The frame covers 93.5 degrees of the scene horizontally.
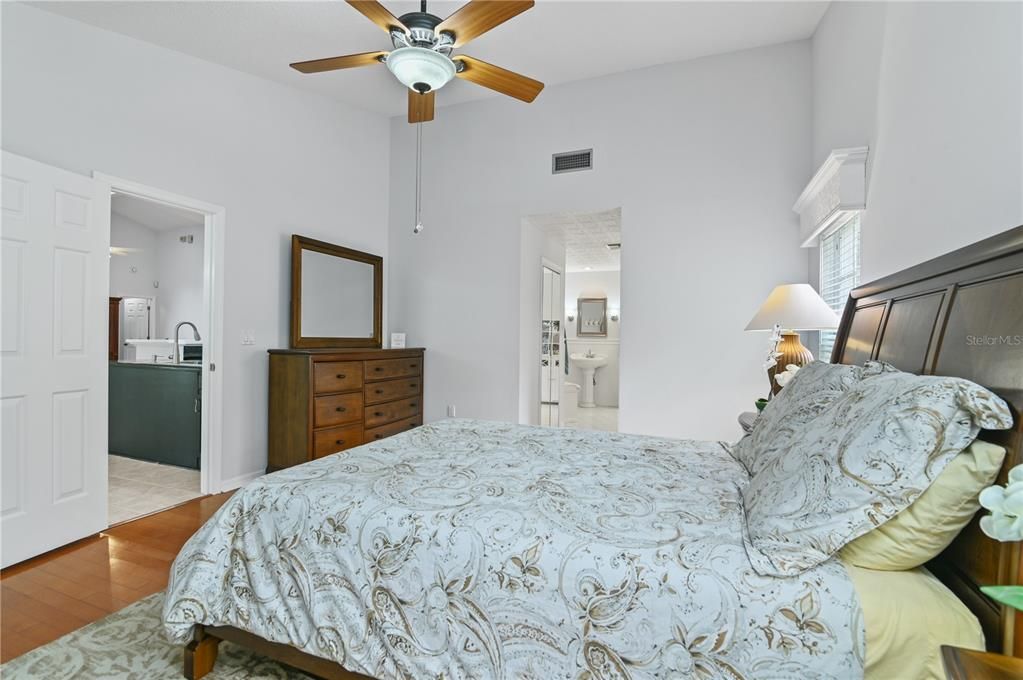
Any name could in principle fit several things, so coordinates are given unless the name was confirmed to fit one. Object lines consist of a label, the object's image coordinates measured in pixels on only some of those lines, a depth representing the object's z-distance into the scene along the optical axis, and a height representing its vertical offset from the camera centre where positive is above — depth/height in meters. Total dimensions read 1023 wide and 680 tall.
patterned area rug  1.64 -1.19
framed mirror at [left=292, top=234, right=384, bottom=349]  4.03 +0.30
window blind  2.75 +0.44
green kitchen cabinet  3.99 -0.76
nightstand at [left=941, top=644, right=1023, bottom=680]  0.69 -0.48
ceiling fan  2.00 +1.32
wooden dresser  3.63 -0.58
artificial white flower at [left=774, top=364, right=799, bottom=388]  2.56 -0.21
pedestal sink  8.64 -0.62
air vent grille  4.12 +1.49
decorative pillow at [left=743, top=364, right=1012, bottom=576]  0.99 -0.28
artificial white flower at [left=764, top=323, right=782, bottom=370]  2.70 -0.07
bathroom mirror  9.02 +0.30
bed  1.01 -0.57
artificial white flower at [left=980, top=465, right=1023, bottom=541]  0.61 -0.22
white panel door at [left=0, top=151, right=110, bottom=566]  2.41 -0.18
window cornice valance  2.41 +0.81
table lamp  2.63 +0.12
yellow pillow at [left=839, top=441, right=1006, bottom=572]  0.97 -0.37
